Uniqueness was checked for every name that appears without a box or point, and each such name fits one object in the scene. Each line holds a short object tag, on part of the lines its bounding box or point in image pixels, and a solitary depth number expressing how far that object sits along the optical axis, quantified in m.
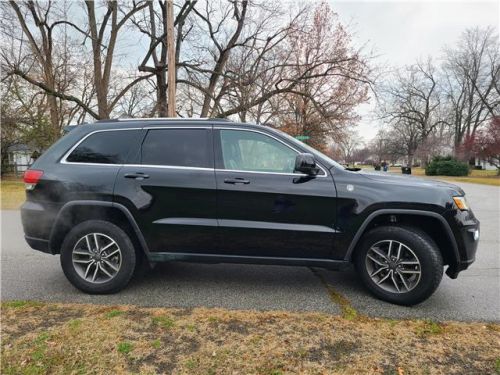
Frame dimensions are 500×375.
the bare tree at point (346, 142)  20.83
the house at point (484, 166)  51.19
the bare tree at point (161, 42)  17.47
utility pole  10.52
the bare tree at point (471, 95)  46.88
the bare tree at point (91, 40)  17.03
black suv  3.40
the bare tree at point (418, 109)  54.53
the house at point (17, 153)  24.65
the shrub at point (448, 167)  36.31
